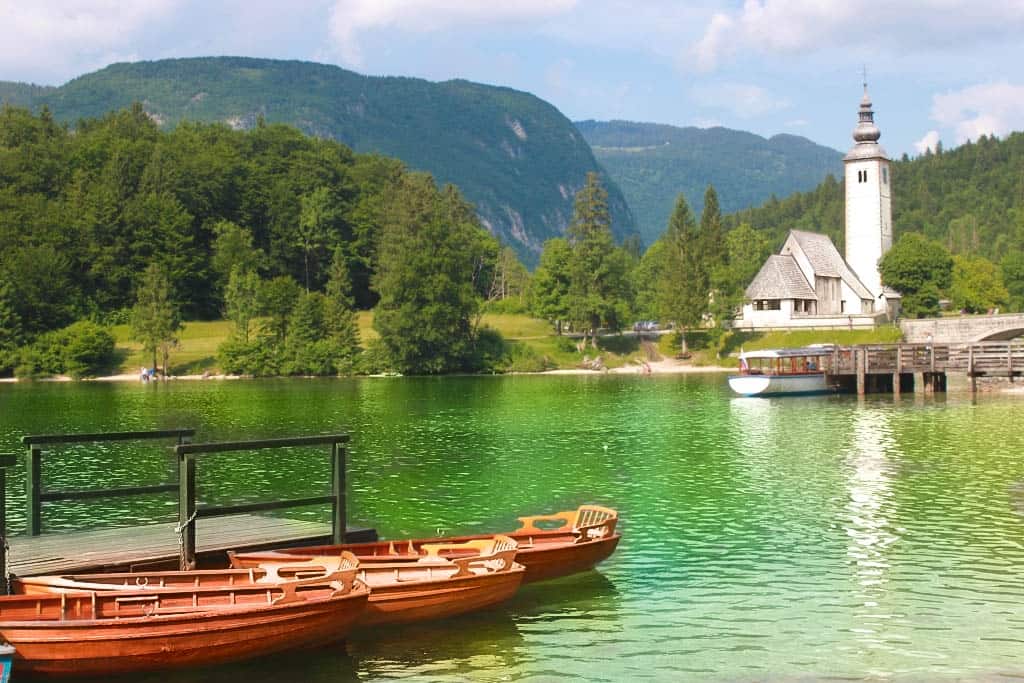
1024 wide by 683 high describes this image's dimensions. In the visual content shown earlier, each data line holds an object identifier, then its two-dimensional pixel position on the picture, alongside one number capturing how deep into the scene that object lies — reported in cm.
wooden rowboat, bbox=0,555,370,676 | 1631
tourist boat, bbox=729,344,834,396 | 7800
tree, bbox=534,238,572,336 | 12569
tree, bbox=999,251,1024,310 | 15500
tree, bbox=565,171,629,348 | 12144
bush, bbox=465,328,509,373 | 11775
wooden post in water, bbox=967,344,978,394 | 7656
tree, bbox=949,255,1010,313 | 14562
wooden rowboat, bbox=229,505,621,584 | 2109
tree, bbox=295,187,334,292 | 15088
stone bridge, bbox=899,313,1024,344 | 9625
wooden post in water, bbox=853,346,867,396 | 7900
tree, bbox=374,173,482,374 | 11250
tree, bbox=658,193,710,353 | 12188
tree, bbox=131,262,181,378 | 11131
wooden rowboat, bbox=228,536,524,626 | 1898
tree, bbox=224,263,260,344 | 11719
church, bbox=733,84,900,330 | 12362
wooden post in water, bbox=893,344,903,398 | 7700
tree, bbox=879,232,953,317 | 12406
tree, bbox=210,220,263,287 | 13712
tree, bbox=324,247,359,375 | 11662
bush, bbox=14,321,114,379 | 11256
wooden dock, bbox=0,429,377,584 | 1966
